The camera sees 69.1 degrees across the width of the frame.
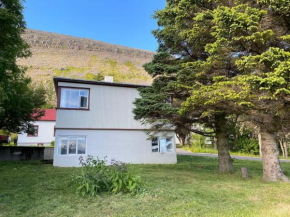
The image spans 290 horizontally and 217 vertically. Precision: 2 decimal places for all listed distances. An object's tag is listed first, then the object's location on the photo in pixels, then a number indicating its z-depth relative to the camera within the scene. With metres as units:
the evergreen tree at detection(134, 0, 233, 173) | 8.39
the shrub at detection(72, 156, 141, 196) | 5.57
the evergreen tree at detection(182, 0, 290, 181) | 5.98
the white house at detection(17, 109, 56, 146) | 26.89
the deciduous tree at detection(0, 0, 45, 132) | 7.86
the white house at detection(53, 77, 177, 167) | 13.27
